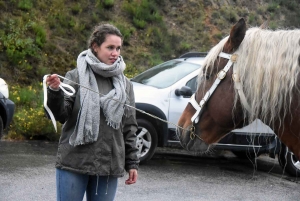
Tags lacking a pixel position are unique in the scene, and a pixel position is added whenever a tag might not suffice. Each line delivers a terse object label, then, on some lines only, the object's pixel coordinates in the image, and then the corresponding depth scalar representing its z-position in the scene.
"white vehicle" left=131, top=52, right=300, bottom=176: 8.67
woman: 3.54
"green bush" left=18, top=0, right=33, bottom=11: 14.92
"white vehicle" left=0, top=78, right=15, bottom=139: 8.38
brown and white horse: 3.03
